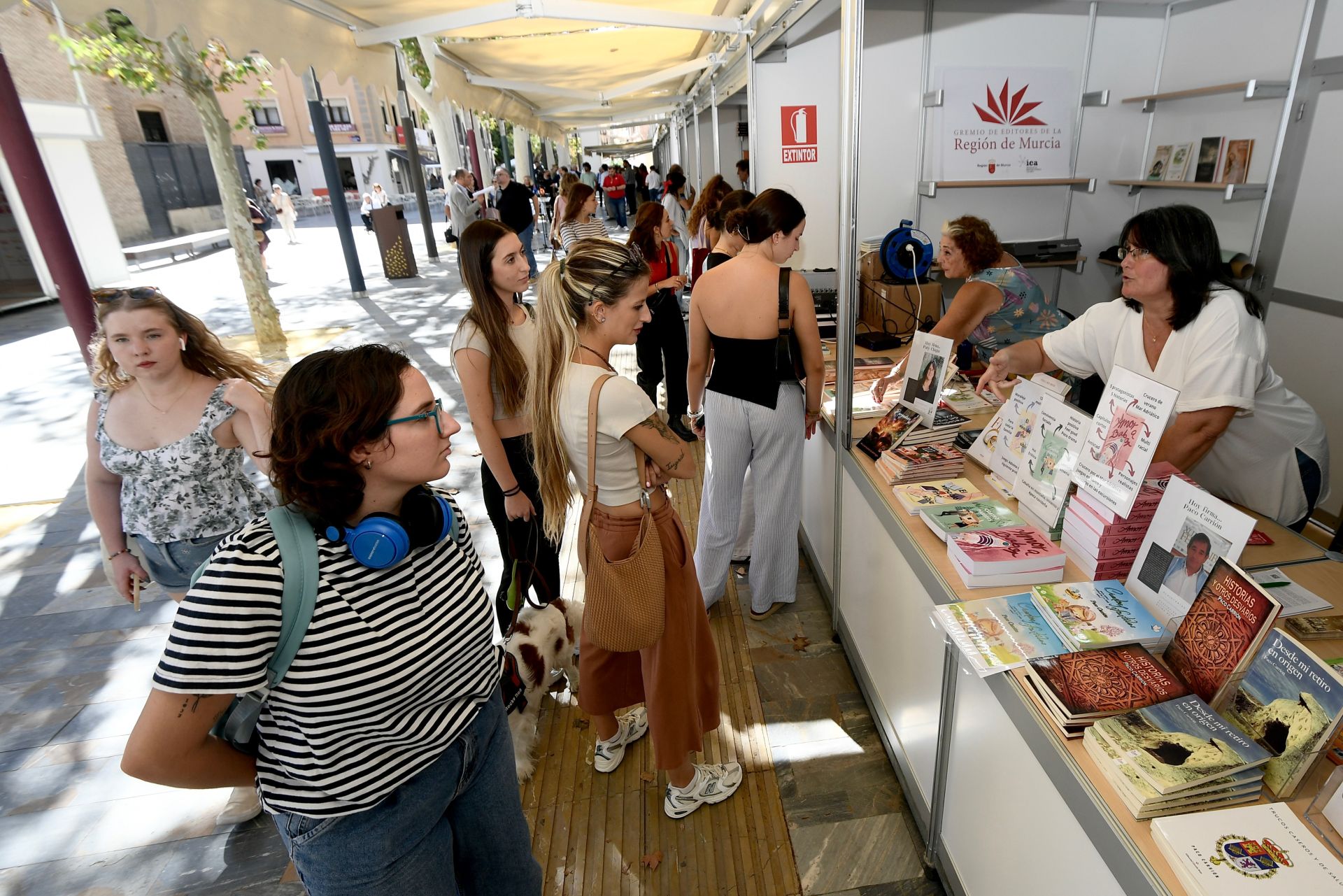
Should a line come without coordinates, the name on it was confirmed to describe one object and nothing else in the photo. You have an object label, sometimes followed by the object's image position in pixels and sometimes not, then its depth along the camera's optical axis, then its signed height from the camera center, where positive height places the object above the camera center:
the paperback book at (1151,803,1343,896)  0.91 -0.93
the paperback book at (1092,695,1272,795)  1.02 -0.88
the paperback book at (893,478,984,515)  1.99 -0.93
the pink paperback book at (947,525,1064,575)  1.58 -0.88
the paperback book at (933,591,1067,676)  1.36 -0.93
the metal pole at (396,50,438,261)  11.18 +0.38
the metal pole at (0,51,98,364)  3.25 +0.06
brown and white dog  2.41 -1.60
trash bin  11.12 -0.65
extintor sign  5.13 +0.25
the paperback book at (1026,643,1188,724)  1.19 -0.90
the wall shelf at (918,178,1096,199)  4.60 -0.19
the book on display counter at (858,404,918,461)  2.36 -0.88
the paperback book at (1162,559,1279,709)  1.06 -0.76
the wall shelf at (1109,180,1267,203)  3.81 -0.29
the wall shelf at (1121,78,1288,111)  3.62 +0.23
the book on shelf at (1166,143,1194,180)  4.31 -0.13
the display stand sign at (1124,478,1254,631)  1.18 -0.70
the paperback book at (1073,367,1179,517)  1.35 -0.56
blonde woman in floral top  1.94 -0.60
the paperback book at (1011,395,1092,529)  1.67 -0.74
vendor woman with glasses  1.70 -0.55
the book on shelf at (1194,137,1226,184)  4.09 -0.13
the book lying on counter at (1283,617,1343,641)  1.33 -0.91
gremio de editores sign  4.48 +0.18
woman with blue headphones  0.97 -0.65
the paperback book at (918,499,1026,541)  1.79 -0.90
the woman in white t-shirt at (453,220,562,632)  2.29 -0.53
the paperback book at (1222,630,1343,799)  0.97 -0.79
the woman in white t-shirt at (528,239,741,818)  1.69 -0.62
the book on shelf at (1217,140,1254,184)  3.94 -0.15
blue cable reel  3.99 -0.51
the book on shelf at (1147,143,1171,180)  4.47 -0.13
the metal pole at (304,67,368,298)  8.81 +0.22
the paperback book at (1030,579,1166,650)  1.32 -0.88
